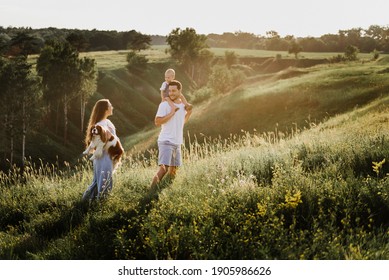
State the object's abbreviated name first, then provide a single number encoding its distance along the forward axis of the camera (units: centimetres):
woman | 729
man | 789
